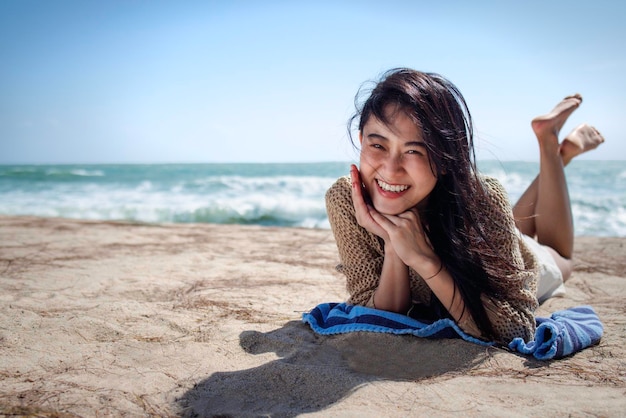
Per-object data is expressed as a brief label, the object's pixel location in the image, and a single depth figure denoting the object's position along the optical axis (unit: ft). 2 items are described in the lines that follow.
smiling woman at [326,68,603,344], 6.61
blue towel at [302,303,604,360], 7.13
